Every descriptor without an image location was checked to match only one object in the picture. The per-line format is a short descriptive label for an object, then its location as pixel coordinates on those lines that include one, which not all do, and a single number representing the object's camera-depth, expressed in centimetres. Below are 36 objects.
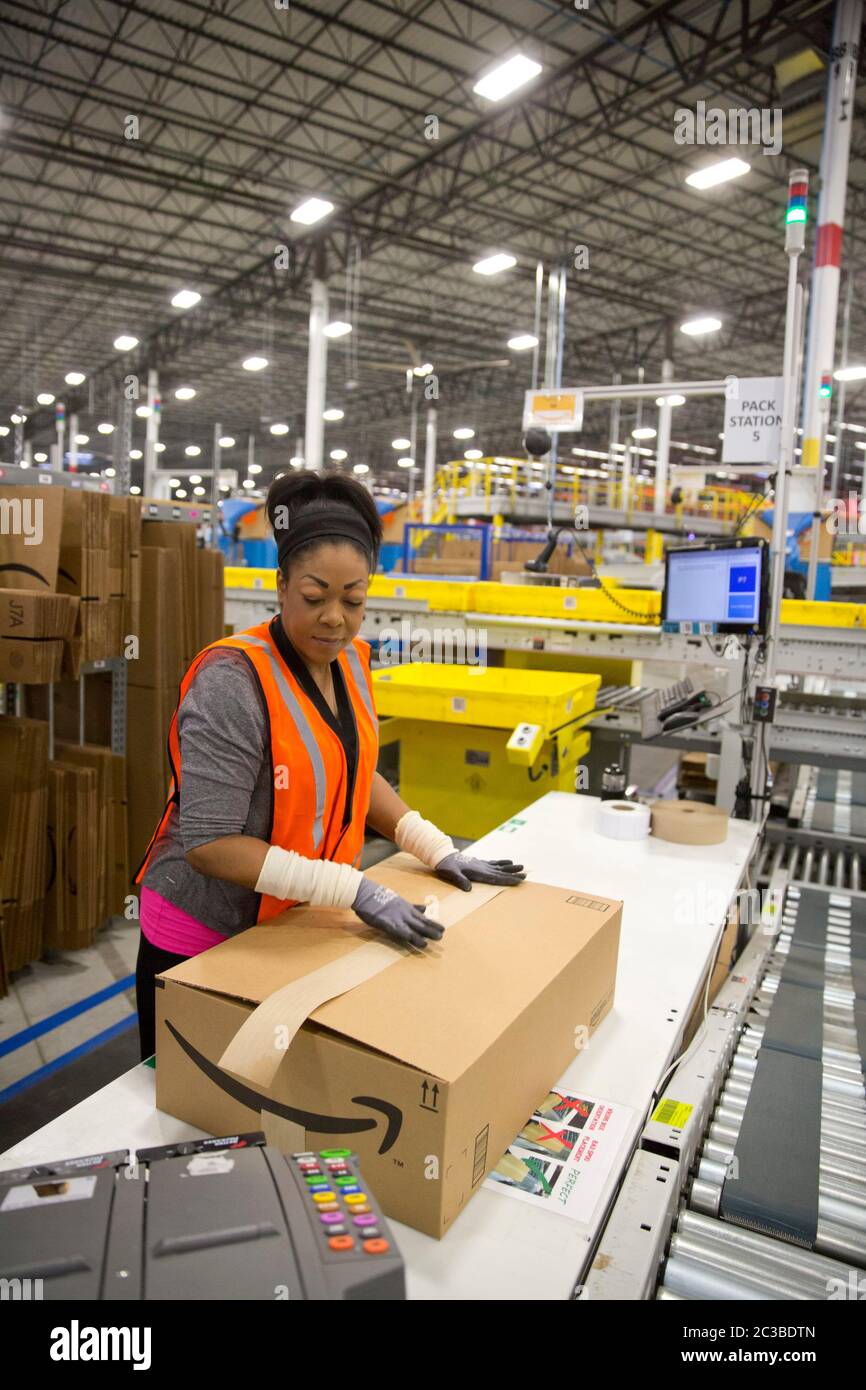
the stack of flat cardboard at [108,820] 389
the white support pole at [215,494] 682
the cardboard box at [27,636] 336
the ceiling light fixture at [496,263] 1287
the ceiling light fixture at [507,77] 791
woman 134
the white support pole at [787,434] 284
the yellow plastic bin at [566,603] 427
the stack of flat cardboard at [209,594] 466
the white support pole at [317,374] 1176
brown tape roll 257
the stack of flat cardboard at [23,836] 344
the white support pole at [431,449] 1915
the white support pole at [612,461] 1469
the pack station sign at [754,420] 326
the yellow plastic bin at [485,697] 328
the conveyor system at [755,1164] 113
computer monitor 287
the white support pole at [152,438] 991
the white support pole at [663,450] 1464
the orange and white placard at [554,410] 518
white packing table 98
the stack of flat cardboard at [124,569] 389
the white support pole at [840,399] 1179
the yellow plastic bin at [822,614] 411
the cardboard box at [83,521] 367
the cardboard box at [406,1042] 98
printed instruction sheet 111
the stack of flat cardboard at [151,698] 416
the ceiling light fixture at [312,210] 1092
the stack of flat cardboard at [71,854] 375
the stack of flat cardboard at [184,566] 438
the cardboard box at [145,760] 417
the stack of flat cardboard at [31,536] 353
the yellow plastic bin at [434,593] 495
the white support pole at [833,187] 819
